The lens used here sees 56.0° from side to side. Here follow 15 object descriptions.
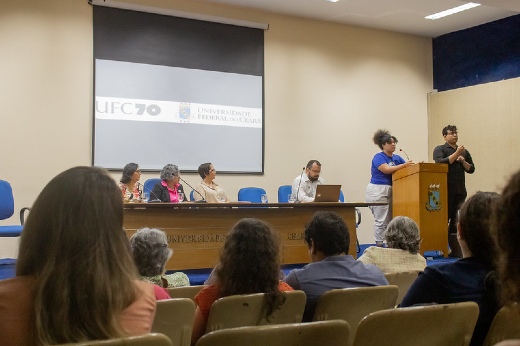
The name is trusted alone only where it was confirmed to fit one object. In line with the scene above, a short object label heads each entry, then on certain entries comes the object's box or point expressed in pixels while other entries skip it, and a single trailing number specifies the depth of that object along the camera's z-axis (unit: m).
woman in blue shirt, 6.11
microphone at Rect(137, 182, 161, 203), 5.27
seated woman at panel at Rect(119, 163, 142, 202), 5.32
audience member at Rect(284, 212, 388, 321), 2.05
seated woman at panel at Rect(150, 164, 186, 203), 5.45
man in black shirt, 6.01
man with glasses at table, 6.14
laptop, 5.08
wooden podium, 5.53
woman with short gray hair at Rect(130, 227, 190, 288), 2.12
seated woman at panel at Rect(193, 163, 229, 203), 5.66
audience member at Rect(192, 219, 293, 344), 1.85
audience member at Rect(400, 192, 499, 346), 1.71
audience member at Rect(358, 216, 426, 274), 2.81
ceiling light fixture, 7.15
